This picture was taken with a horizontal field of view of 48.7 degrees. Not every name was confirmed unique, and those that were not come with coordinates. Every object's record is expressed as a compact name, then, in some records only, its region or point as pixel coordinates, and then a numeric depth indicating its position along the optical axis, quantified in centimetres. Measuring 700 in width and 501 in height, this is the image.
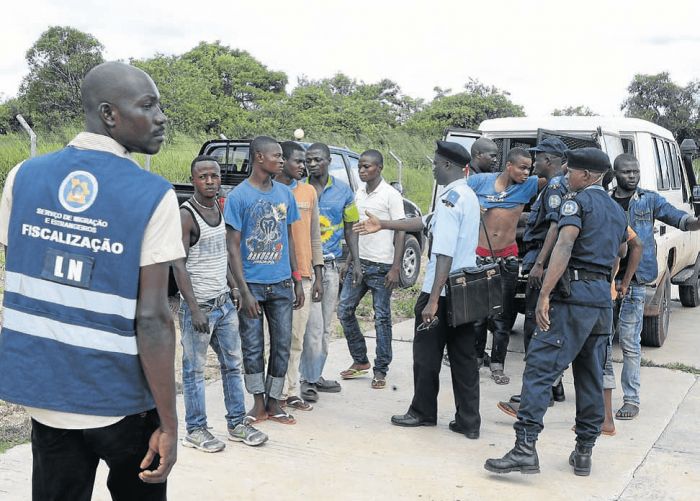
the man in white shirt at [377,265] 588
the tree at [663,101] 3625
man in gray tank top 430
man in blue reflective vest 209
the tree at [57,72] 1964
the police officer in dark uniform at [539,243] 462
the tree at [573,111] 3612
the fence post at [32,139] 906
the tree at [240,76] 3538
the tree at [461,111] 3243
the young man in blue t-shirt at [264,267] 467
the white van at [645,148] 712
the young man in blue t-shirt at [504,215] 594
